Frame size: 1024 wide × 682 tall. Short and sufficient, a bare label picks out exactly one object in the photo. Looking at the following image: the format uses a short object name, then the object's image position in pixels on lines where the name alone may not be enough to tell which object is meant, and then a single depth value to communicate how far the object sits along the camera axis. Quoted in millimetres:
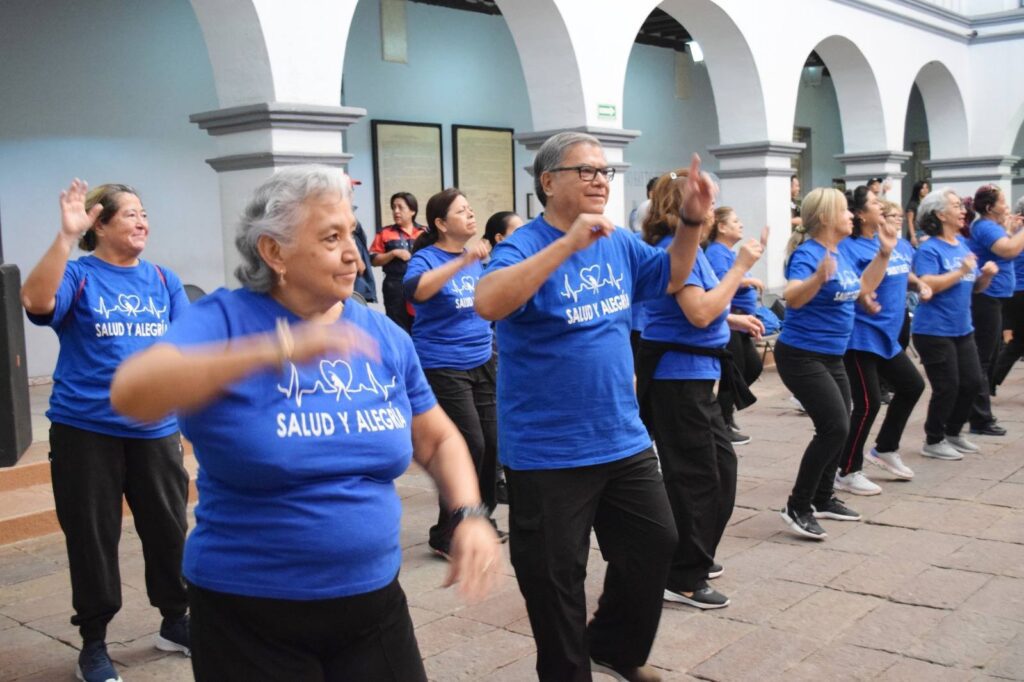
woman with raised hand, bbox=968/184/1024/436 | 7727
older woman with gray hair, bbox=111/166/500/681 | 1925
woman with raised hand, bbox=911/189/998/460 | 6828
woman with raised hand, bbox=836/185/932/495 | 5664
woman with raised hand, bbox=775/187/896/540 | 5055
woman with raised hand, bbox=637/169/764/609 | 4055
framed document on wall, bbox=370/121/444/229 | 11883
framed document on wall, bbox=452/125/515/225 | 12961
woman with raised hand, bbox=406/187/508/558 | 5098
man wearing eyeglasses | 3025
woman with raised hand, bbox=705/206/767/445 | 5328
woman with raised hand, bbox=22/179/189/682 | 3574
